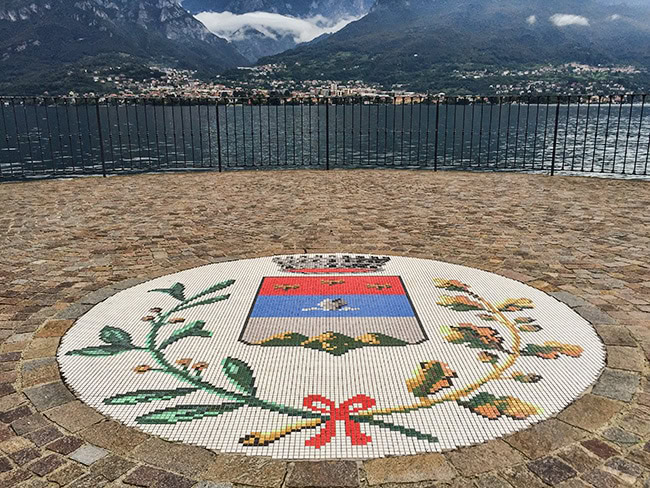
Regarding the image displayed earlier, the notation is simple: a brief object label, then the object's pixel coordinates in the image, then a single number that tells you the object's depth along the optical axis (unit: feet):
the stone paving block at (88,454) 9.35
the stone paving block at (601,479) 8.77
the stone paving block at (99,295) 16.92
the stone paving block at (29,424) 10.27
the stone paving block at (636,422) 10.22
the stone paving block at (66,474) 8.83
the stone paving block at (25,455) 9.36
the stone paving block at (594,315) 15.25
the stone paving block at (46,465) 9.09
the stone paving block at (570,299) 16.55
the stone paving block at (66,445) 9.63
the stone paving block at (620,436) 9.87
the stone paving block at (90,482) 8.73
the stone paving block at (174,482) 8.71
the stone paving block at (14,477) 8.80
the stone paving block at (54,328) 14.55
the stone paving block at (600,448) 9.51
